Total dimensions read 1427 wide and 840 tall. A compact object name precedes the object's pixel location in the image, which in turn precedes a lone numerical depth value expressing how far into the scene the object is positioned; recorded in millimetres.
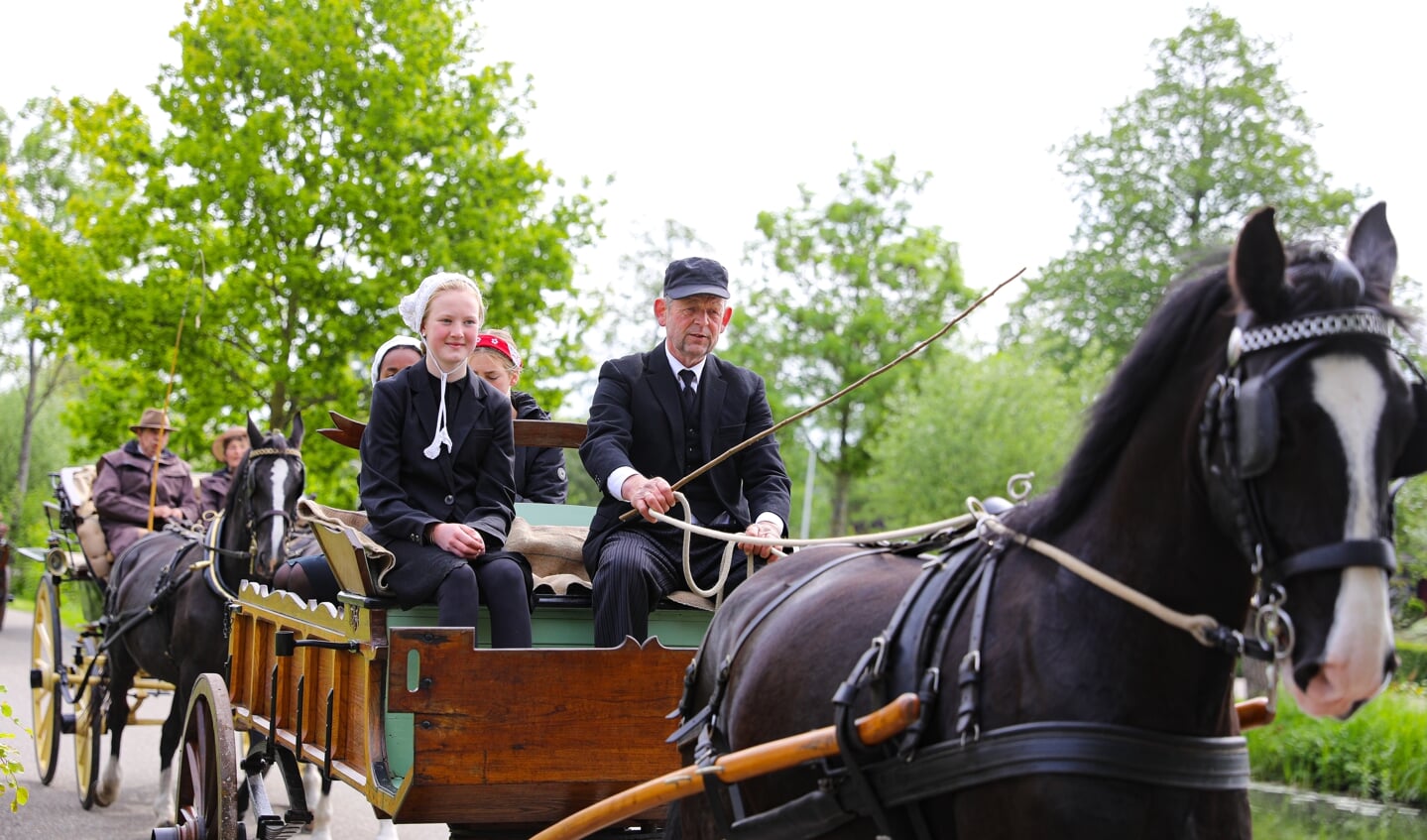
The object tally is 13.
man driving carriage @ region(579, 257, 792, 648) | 4664
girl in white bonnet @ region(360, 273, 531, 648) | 4652
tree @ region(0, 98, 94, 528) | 33781
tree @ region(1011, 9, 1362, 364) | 26734
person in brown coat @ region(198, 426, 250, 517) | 12789
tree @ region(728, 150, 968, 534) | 31938
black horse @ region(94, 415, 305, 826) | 7500
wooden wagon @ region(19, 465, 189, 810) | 8984
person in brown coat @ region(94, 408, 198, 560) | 10836
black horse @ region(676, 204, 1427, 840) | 2146
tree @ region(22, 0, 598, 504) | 17328
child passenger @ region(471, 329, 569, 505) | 6602
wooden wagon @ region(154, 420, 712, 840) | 4148
